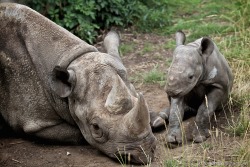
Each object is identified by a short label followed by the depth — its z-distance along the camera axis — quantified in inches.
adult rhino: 484.7
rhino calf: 524.1
